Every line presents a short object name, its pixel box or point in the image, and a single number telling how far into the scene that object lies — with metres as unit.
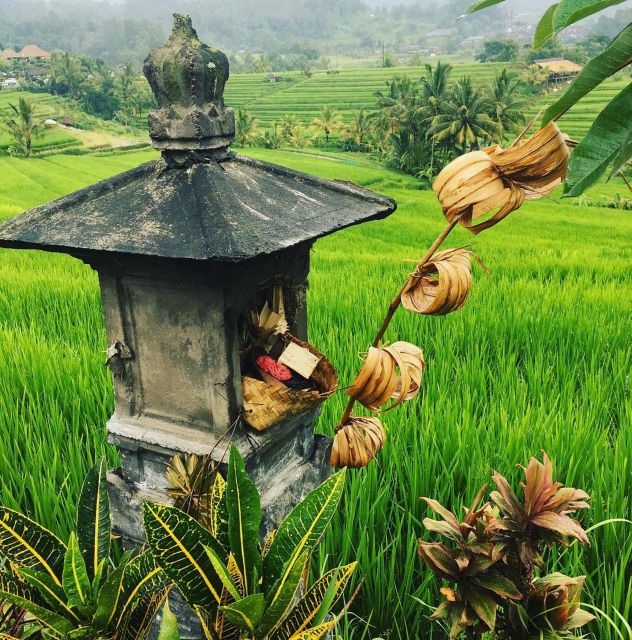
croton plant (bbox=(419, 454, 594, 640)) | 0.91
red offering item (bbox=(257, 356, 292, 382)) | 1.50
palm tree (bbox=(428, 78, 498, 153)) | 23.25
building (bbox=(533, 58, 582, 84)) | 45.34
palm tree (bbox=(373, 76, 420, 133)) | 26.47
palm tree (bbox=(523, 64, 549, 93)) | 41.34
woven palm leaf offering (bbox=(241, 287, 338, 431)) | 1.39
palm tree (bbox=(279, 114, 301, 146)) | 35.47
